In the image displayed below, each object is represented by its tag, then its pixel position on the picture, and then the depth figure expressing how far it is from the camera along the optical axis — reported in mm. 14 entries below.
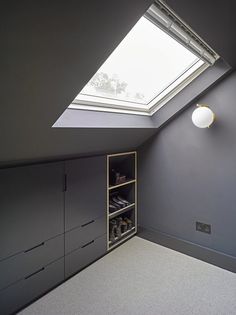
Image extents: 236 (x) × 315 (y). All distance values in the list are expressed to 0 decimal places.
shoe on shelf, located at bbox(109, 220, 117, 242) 2736
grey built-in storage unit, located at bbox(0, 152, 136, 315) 1656
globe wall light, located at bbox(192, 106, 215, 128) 2232
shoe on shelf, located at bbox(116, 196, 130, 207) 3006
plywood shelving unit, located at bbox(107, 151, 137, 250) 2797
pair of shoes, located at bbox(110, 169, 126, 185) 2795
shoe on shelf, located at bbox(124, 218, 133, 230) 3033
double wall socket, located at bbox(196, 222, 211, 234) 2527
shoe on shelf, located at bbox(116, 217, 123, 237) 2822
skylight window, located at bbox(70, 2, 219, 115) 1766
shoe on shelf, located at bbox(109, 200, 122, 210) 2834
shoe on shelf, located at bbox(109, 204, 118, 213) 2750
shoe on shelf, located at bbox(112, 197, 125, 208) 2910
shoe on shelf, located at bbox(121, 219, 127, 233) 2953
